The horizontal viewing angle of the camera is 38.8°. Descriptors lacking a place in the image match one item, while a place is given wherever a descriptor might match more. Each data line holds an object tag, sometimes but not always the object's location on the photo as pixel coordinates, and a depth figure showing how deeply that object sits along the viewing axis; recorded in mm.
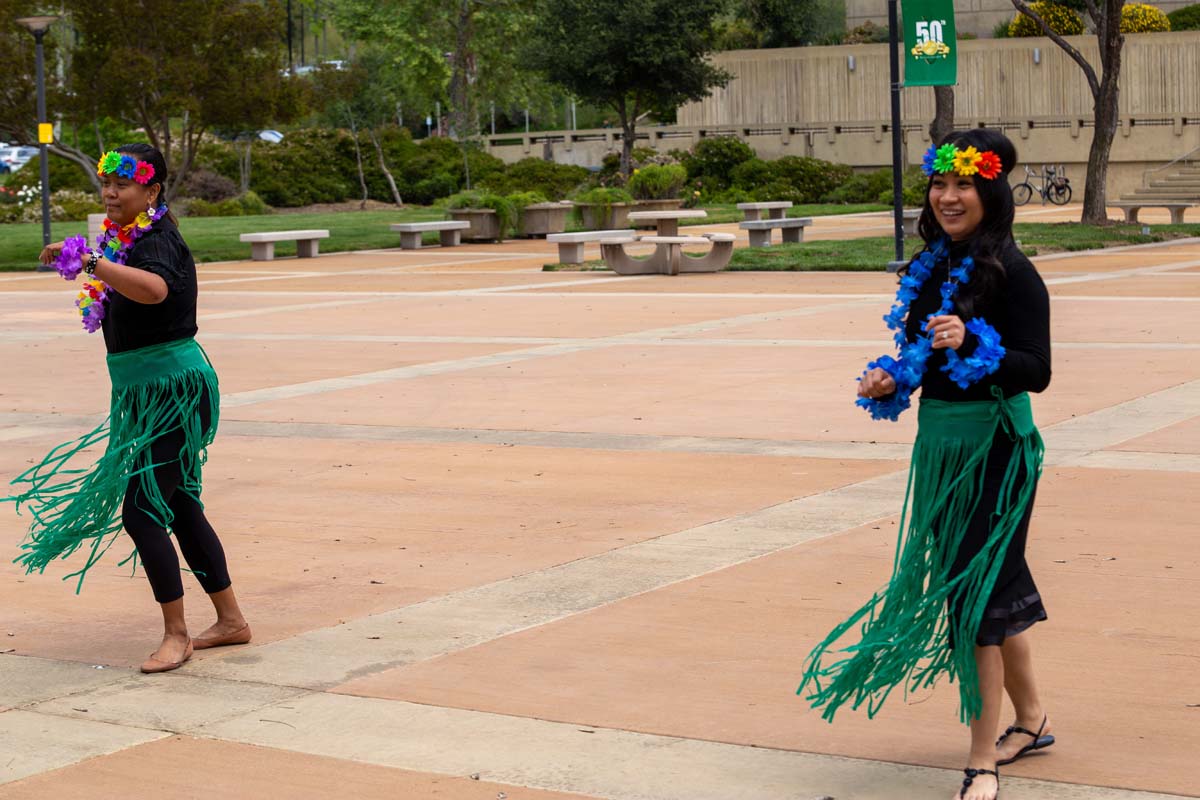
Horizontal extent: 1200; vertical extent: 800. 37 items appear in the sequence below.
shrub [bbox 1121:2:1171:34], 50969
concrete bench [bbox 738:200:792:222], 36375
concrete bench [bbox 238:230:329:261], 30453
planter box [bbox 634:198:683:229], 37969
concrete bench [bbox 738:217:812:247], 29344
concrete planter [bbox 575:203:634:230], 35875
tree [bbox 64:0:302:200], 31703
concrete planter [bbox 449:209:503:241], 34906
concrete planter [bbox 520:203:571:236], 35906
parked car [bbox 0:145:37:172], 59341
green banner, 24500
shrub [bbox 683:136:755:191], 51531
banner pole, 23234
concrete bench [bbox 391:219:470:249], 33125
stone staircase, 34844
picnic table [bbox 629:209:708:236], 26438
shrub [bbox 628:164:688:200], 38438
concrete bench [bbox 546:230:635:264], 25456
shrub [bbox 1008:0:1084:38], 50781
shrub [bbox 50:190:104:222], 47469
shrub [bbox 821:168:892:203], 47750
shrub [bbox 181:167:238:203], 54844
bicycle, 45656
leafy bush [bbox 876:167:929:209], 43262
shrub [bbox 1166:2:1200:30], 52188
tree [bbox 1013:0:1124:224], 31453
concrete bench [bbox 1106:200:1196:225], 33441
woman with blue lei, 4414
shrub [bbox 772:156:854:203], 49375
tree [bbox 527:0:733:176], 47812
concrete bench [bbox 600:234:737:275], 24297
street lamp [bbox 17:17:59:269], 28875
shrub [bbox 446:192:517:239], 34906
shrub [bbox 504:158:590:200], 50375
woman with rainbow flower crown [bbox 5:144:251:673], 6000
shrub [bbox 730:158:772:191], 50062
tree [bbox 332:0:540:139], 66062
